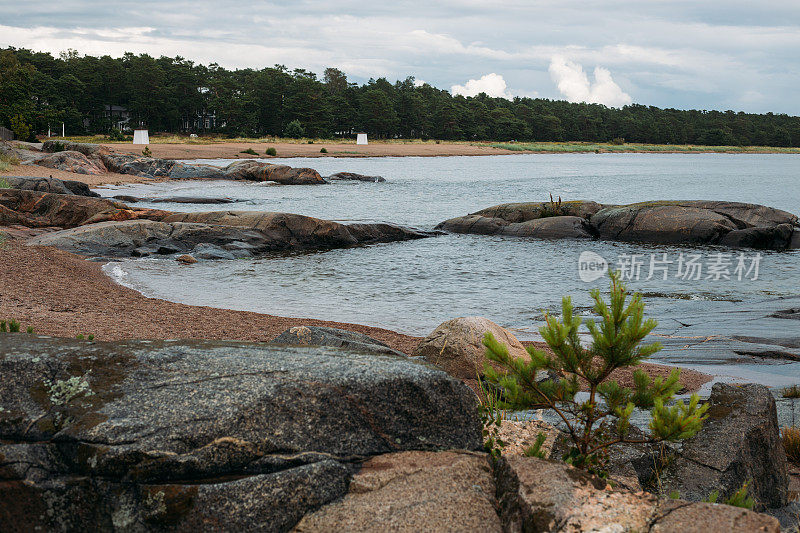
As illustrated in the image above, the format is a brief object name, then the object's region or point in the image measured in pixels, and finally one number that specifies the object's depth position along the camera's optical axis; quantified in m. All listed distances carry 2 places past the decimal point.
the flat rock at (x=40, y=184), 27.39
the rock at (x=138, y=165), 47.44
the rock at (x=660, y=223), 24.02
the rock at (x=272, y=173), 48.81
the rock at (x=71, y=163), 41.22
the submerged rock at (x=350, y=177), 53.17
